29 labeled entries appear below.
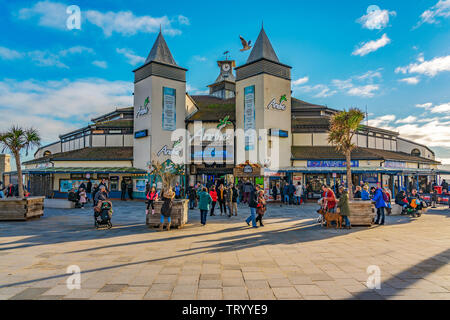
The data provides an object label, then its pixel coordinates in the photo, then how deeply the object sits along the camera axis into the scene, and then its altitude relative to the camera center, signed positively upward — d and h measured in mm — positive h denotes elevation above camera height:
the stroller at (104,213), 11192 -1659
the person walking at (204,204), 12148 -1441
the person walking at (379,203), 12320 -1492
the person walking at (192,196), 18656 -1694
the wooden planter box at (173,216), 11414 -1829
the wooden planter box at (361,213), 11789 -1821
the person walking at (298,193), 22750 -1887
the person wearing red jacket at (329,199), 11594 -1215
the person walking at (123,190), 26953 -1832
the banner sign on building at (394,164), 27231 +419
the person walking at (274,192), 24397 -1924
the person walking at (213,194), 15344 -1291
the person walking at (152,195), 12008 -1033
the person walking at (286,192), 22969 -1868
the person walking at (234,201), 15239 -1659
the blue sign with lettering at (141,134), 28383 +3649
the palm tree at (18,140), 13875 +1508
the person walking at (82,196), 18808 -1691
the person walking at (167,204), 10789 -1275
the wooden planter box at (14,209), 12875 -1693
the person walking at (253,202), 11611 -1315
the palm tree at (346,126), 13734 +2106
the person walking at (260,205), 11716 -1463
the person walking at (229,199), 14833 -1530
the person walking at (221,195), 16031 -1432
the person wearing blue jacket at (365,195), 12773 -1174
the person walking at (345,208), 11187 -1544
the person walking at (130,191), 27445 -2011
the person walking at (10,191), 18445 -1259
